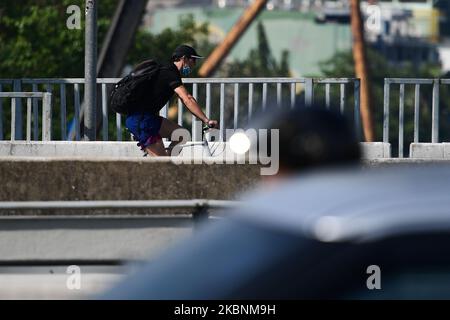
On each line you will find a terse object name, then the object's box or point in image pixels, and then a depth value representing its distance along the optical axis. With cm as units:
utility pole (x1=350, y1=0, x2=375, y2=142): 3466
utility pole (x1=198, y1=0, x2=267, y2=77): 4725
